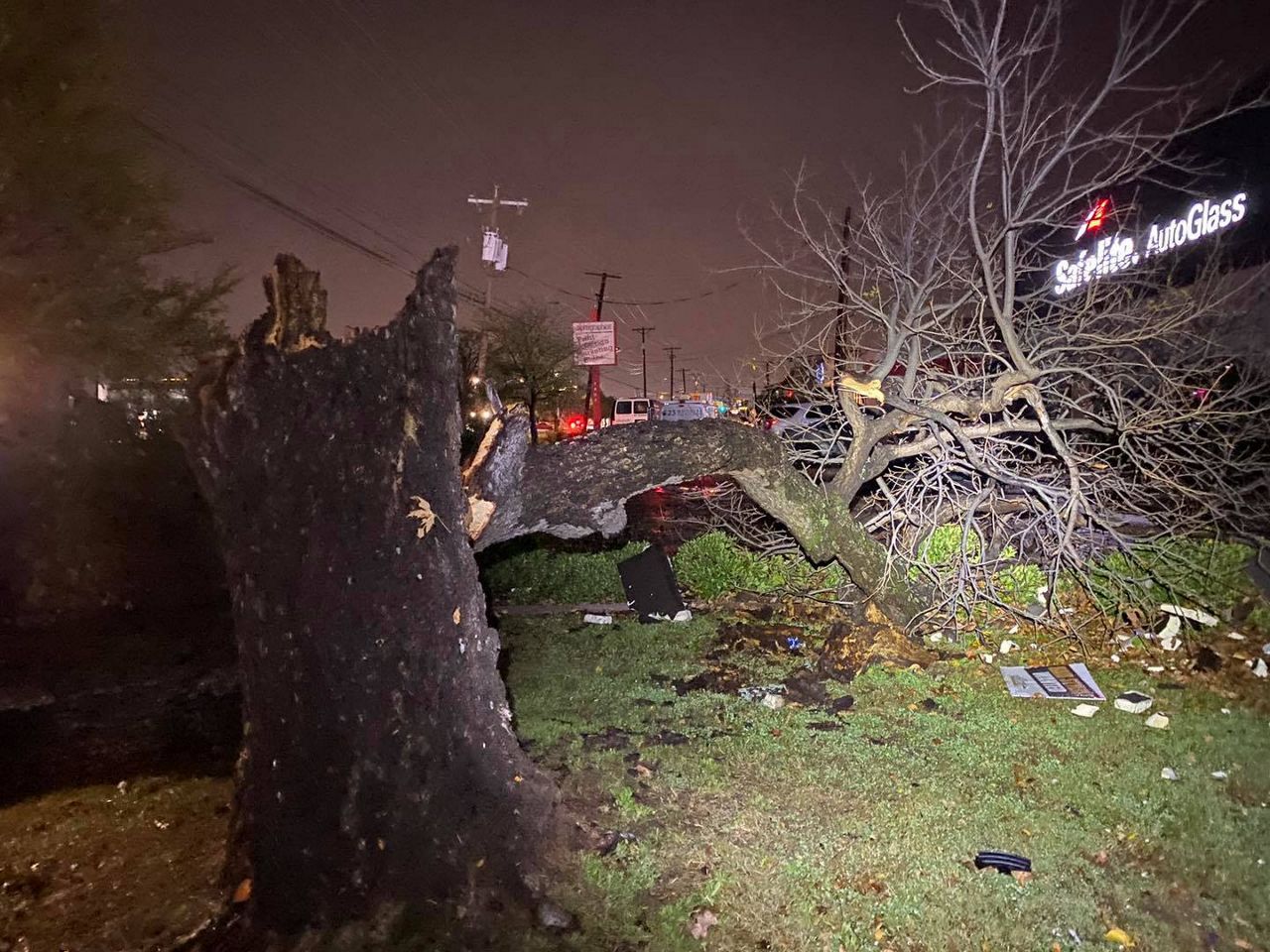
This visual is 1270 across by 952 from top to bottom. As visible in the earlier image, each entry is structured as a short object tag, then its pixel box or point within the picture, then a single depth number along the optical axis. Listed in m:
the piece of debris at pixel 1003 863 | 3.31
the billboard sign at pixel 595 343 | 25.42
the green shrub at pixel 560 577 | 8.30
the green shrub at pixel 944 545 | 6.87
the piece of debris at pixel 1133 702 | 5.00
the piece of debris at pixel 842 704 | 5.18
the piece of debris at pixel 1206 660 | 5.56
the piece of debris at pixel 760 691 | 5.43
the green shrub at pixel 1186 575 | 6.11
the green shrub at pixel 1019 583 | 6.66
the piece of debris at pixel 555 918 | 2.96
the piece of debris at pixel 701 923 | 2.95
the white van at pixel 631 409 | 30.84
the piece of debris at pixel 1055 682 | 5.23
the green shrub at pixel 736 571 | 7.70
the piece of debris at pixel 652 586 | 7.48
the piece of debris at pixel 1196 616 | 6.04
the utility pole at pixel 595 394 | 28.43
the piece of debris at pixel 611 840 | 3.45
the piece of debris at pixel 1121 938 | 2.88
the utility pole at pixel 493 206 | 23.08
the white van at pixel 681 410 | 27.77
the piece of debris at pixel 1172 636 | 5.91
